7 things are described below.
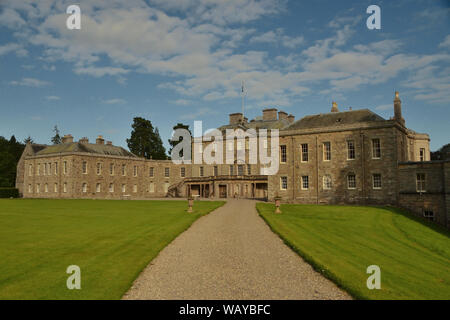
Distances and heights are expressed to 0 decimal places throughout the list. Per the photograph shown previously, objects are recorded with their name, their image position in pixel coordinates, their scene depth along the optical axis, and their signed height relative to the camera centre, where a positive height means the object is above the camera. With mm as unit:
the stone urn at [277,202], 24998 -1102
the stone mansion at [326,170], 33469 +1975
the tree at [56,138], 95938 +13579
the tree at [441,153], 60406 +5817
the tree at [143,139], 77500 +10549
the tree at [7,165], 65988 +4718
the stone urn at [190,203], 25066 -1069
